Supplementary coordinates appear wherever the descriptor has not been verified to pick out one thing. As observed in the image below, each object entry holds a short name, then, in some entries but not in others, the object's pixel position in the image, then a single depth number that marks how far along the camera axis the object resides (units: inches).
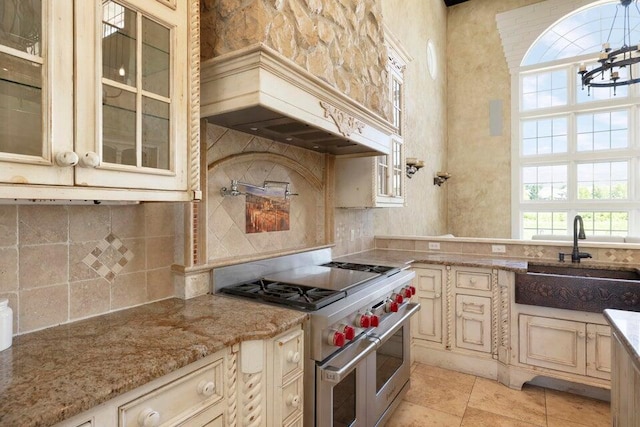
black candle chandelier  138.6
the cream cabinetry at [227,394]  36.7
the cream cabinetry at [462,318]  110.7
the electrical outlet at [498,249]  125.0
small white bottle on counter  41.5
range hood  55.4
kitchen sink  91.7
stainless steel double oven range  58.3
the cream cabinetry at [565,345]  96.3
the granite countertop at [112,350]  31.6
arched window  213.0
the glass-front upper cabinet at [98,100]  35.2
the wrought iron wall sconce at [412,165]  156.8
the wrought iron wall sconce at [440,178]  214.6
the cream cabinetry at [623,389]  45.5
